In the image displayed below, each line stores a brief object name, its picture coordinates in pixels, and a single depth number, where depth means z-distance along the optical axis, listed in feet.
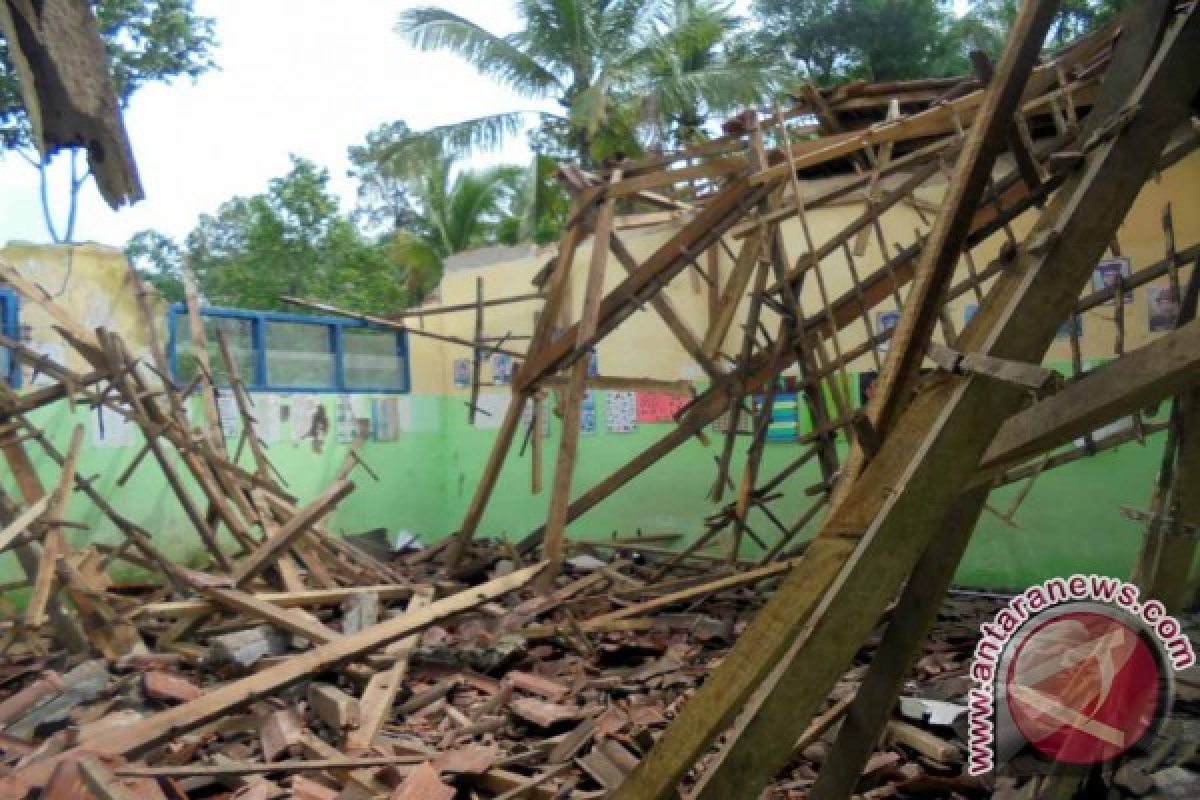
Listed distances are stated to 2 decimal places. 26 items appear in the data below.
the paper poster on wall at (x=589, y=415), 39.06
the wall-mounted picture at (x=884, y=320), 30.78
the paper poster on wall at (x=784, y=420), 33.68
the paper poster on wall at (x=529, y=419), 40.57
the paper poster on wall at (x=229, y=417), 35.37
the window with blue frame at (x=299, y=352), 36.55
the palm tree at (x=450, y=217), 73.20
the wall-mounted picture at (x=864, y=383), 31.45
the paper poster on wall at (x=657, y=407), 37.42
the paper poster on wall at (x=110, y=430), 31.63
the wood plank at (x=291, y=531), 22.07
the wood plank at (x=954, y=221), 7.38
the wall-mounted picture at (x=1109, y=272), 27.09
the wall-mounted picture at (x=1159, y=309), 27.02
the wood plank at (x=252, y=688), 14.74
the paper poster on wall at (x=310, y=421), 38.27
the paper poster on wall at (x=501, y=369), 42.09
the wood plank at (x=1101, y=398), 6.48
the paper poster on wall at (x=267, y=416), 36.81
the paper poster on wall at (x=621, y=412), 38.37
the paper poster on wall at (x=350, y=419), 40.04
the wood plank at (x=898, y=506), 6.98
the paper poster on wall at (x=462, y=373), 43.91
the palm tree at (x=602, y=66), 58.90
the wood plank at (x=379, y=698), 16.76
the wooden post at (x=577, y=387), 24.14
